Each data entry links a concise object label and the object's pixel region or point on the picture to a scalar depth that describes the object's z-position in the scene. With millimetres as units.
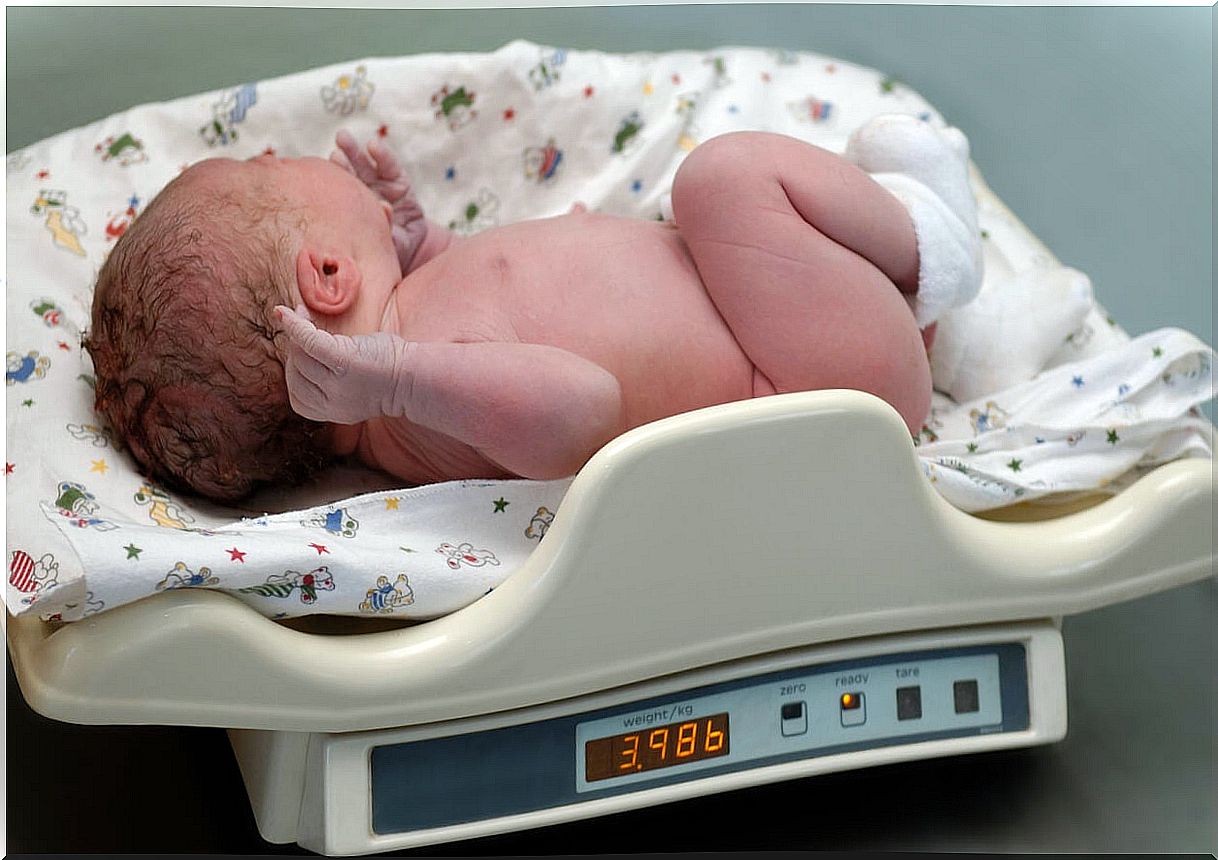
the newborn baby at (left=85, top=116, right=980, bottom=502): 1087
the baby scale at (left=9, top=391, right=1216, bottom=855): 1019
